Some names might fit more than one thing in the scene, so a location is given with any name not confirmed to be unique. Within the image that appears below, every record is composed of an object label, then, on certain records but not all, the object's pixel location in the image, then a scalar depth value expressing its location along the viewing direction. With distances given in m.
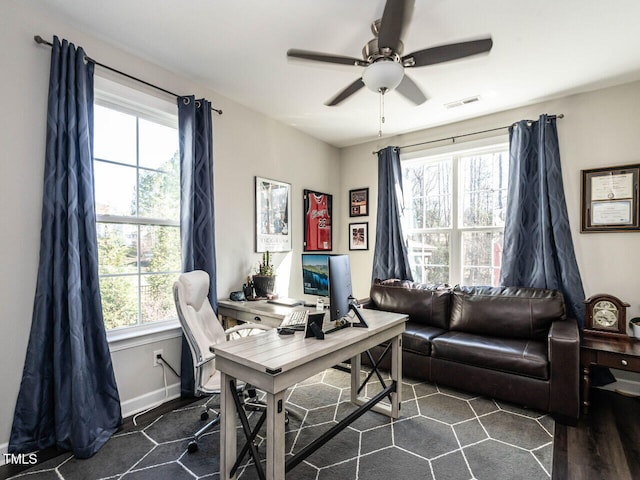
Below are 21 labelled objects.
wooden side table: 2.28
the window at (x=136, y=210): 2.42
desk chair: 2.00
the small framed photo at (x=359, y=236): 4.50
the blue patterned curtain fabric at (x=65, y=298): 1.94
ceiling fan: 1.66
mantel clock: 2.69
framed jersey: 4.21
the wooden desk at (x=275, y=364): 1.43
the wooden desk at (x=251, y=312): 2.61
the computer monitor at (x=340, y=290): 1.95
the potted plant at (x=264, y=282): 3.19
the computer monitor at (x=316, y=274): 2.10
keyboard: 2.01
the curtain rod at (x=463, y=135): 3.12
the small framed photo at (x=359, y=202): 4.50
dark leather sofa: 2.33
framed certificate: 2.85
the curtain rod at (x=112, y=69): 1.99
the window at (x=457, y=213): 3.61
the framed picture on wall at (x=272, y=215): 3.54
